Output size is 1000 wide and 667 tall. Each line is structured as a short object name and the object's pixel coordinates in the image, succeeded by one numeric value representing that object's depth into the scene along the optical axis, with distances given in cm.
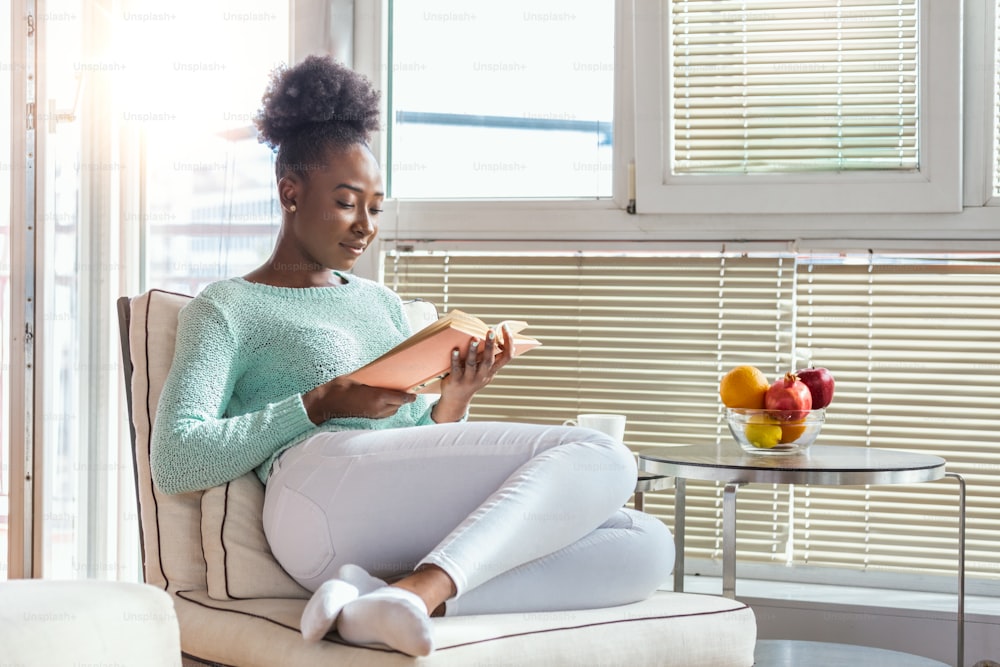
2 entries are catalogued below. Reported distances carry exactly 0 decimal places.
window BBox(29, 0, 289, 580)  287
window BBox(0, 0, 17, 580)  289
